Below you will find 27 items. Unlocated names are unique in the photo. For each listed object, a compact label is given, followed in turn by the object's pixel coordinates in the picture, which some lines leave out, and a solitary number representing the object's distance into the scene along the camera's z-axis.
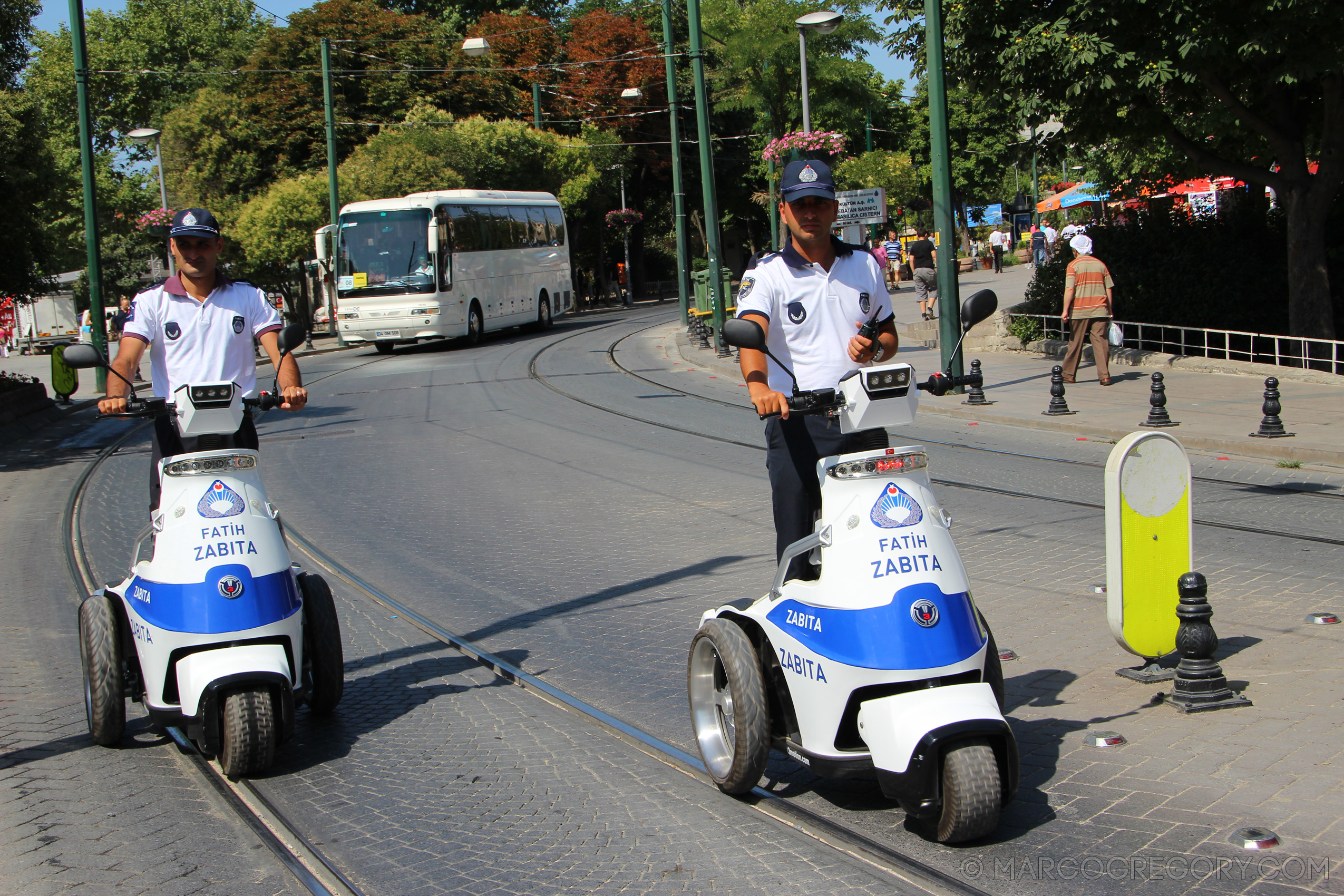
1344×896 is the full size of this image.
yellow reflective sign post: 4.89
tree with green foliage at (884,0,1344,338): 14.12
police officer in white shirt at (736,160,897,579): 4.29
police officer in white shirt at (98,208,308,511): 5.08
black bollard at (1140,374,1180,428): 11.98
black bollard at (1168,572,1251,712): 4.69
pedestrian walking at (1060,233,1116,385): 15.09
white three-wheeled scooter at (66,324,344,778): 4.45
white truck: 45.56
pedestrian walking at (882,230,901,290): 37.31
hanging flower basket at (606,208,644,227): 50.91
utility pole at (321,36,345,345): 33.28
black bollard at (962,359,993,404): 14.59
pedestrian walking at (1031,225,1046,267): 36.31
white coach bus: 28.31
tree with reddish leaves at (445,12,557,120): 52.41
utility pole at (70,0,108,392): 20.95
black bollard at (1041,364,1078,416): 13.27
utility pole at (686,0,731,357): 22.11
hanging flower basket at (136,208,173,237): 20.98
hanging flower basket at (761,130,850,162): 24.78
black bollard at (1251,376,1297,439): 11.03
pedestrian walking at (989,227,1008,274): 47.59
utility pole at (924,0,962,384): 15.20
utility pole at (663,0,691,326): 26.09
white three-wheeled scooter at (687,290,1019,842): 3.53
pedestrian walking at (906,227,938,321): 24.84
